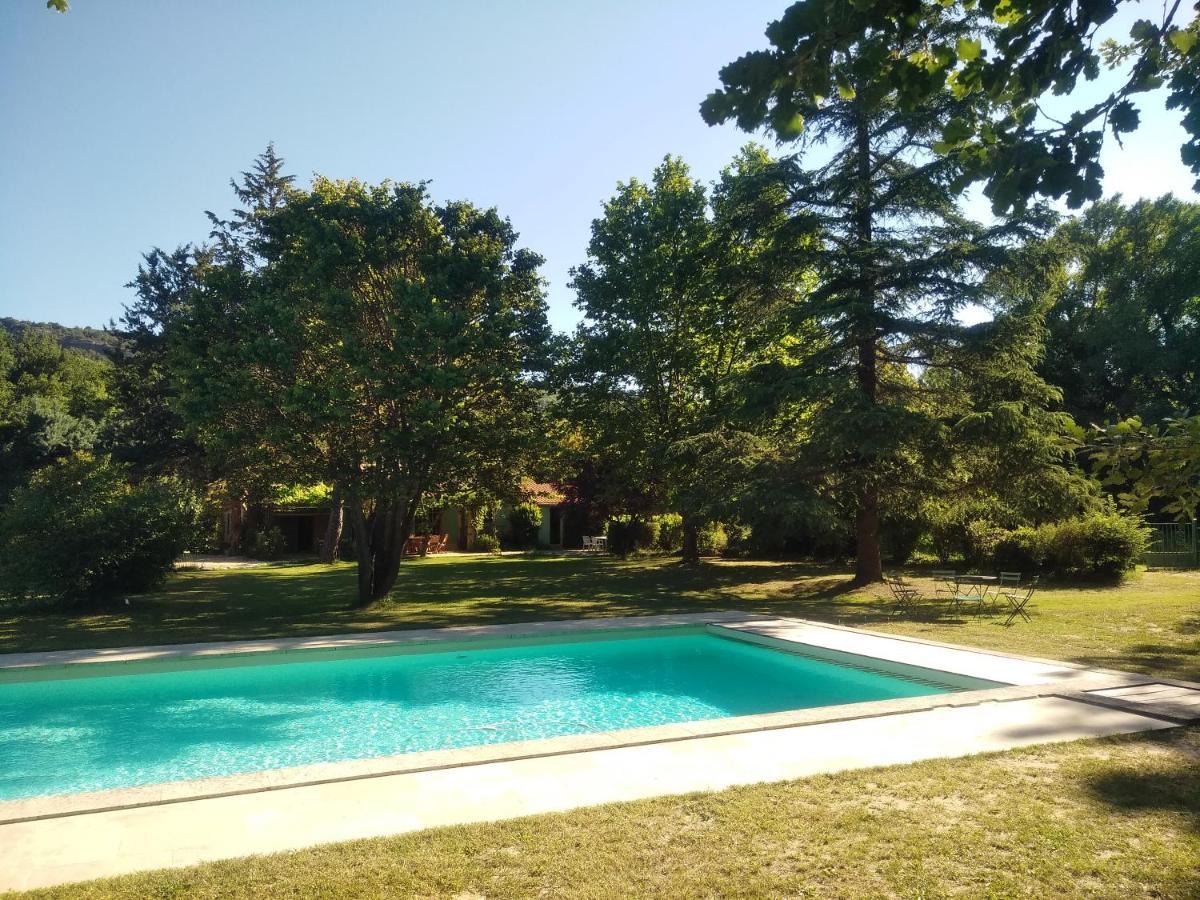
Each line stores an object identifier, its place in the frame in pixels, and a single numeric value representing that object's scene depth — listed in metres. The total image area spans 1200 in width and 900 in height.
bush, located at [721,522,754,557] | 32.00
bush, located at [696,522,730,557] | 34.34
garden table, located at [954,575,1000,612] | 15.96
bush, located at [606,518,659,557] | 35.44
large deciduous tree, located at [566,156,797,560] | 25.31
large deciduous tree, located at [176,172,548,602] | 16.03
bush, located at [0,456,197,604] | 16.50
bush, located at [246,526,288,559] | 36.16
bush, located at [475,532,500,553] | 39.56
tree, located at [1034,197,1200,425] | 34.62
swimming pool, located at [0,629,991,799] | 8.80
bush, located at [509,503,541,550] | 41.34
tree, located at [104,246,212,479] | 31.00
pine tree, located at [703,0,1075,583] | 18.55
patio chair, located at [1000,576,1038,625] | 15.42
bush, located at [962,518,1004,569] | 24.14
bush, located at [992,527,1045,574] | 22.84
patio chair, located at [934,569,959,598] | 17.55
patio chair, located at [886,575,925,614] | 16.89
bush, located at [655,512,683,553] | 36.97
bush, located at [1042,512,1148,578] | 21.34
